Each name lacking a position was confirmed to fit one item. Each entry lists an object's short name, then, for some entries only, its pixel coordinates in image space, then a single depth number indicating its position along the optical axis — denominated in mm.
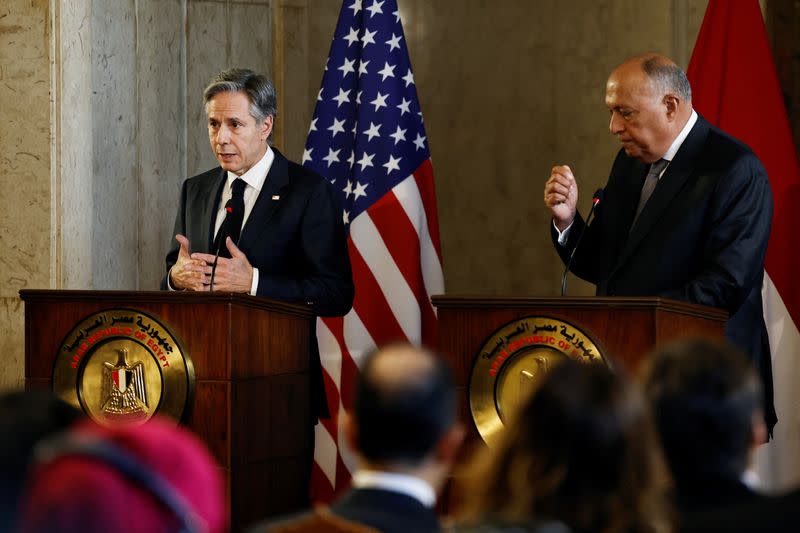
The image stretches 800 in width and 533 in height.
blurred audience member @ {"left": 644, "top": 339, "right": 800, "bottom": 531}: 4633
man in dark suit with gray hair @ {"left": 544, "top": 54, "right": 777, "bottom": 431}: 9711
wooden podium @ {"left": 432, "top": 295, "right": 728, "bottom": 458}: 8508
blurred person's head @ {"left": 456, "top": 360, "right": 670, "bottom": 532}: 4254
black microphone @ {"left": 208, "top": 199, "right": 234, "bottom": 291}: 9930
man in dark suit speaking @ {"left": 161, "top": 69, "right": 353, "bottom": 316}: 10562
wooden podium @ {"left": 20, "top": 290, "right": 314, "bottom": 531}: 8859
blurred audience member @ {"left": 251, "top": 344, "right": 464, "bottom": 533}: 4262
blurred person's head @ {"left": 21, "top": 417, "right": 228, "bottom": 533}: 3207
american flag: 13578
